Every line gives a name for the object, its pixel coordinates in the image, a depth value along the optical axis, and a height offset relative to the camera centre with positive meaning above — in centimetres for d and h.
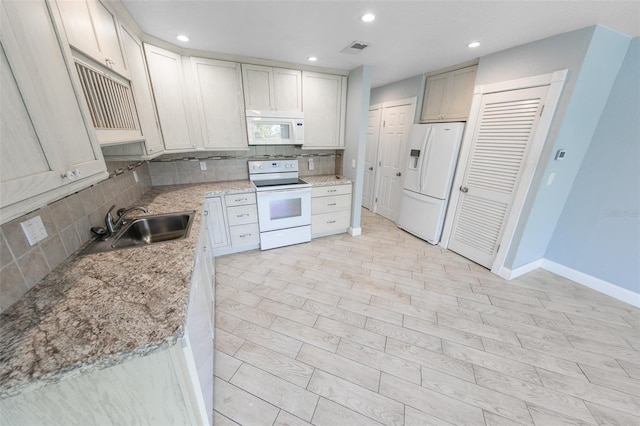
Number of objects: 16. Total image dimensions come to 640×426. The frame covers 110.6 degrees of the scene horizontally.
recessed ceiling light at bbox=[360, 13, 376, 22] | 172 +95
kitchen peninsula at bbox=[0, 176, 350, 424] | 70 -67
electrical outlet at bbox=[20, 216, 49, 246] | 103 -43
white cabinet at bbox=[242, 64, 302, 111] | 277 +66
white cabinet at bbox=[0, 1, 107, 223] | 66 +6
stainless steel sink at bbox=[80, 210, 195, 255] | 160 -68
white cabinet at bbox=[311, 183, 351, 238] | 326 -97
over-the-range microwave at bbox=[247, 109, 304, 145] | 285 +18
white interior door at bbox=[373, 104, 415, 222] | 369 -23
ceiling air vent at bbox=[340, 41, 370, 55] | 223 +96
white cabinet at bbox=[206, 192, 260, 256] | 274 -100
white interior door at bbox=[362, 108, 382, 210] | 426 -25
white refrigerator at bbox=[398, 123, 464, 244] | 290 -43
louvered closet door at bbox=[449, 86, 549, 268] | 224 -23
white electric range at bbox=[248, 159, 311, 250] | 293 -80
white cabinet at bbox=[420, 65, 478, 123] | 282 +64
